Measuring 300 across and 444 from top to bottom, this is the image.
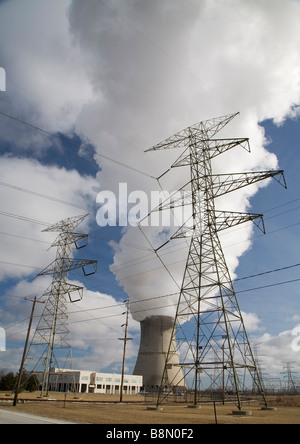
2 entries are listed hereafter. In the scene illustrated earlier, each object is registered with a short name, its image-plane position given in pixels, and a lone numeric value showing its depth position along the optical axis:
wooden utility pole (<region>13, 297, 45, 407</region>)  21.98
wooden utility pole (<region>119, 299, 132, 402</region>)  35.29
